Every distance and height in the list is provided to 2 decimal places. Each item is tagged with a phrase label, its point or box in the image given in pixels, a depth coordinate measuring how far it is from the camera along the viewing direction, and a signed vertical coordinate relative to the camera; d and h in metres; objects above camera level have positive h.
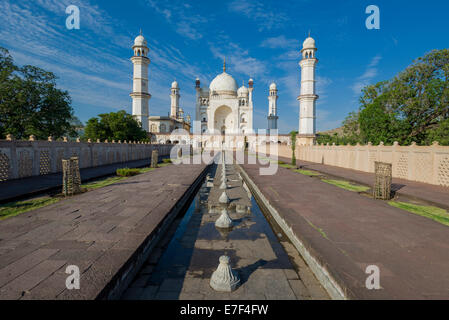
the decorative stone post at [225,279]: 2.28 -1.34
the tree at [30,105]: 16.31 +3.57
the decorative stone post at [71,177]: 5.77 -0.74
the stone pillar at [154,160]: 13.12 -0.63
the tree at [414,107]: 17.52 +3.70
